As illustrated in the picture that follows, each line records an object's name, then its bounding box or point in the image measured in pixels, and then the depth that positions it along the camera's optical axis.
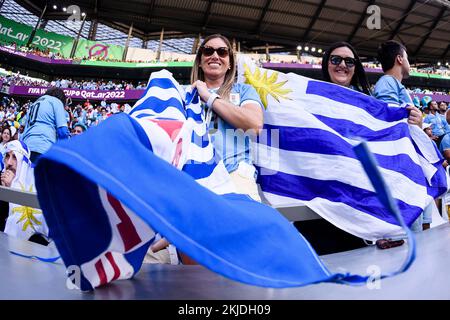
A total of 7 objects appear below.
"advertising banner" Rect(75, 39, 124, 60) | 20.87
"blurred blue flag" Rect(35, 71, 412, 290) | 0.57
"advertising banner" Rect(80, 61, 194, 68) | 19.31
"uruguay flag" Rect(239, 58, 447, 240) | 1.55
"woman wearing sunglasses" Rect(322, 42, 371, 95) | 1.81
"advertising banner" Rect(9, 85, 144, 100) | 17.64
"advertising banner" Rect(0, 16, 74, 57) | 20.62
